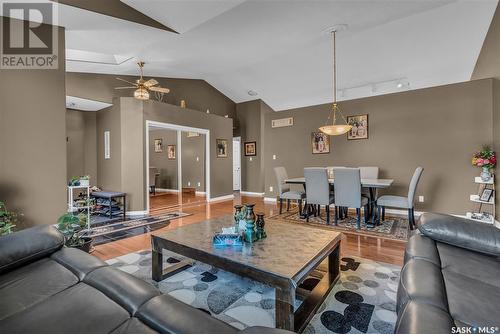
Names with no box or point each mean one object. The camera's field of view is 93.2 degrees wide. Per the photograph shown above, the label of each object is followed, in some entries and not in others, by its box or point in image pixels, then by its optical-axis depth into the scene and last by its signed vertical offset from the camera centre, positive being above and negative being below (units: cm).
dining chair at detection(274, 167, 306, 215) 456 -59
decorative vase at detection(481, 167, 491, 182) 369 -20
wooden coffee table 133 -62
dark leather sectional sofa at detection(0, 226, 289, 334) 87 -60
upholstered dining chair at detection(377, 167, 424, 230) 354 -61
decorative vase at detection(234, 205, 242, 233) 192 -45
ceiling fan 441 +144
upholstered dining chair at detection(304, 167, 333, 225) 397 -42
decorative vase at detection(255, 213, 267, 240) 196 -53
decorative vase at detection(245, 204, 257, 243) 186 -51
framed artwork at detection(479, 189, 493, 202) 363 -51
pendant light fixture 375 +55
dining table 363 -43
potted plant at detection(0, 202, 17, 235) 228 -60
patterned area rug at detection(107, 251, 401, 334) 153 -103
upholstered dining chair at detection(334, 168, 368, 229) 365 -43
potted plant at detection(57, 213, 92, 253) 223 -65
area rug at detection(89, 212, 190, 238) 358 -103
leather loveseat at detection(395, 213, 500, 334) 81 -54
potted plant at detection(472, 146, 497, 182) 368 +0
